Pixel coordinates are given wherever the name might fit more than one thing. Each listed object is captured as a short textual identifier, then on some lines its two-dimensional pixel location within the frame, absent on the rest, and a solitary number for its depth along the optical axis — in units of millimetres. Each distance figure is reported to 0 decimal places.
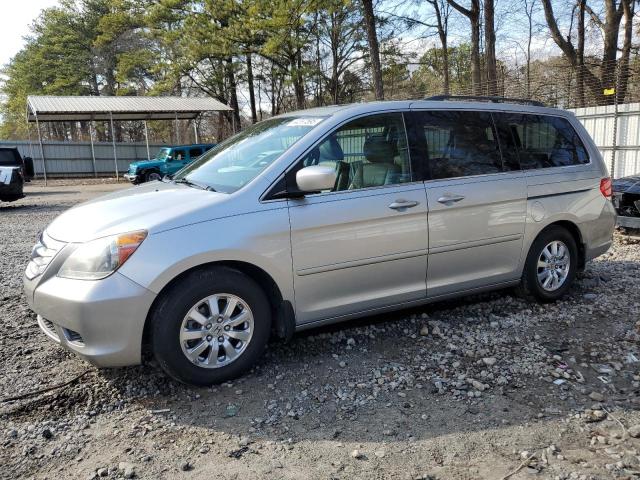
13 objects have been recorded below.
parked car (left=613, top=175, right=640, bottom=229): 7632
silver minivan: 3271
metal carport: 24469
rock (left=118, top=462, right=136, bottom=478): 2681
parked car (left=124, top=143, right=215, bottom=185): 21969
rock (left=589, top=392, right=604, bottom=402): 3336
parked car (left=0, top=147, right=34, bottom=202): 13758
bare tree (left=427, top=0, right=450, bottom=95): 26766
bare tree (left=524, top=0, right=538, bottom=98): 27294
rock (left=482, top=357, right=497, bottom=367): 3823
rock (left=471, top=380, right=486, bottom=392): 3492
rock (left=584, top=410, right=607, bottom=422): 3121
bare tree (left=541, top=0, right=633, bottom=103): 14297
